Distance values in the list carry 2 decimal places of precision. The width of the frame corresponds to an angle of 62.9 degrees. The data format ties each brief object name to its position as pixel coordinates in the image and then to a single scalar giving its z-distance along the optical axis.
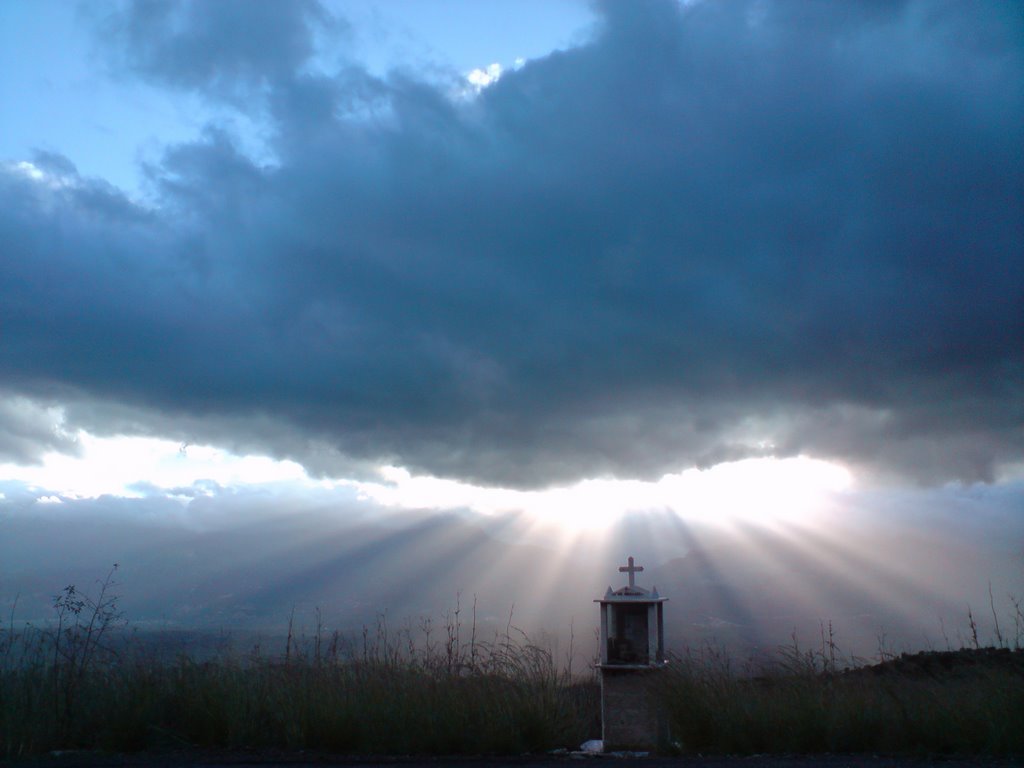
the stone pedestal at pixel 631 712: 10.50
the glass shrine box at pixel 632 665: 10.95
